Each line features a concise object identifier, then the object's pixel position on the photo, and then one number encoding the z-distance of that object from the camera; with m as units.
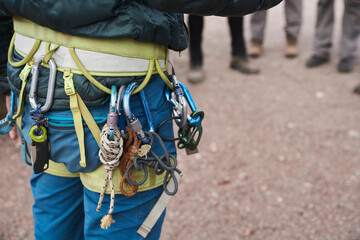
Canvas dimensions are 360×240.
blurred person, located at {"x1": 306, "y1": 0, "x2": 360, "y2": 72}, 4.50
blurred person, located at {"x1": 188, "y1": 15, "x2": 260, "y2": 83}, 4.40
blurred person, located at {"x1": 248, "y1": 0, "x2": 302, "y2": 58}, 5.09
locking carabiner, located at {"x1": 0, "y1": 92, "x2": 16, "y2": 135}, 1.39
